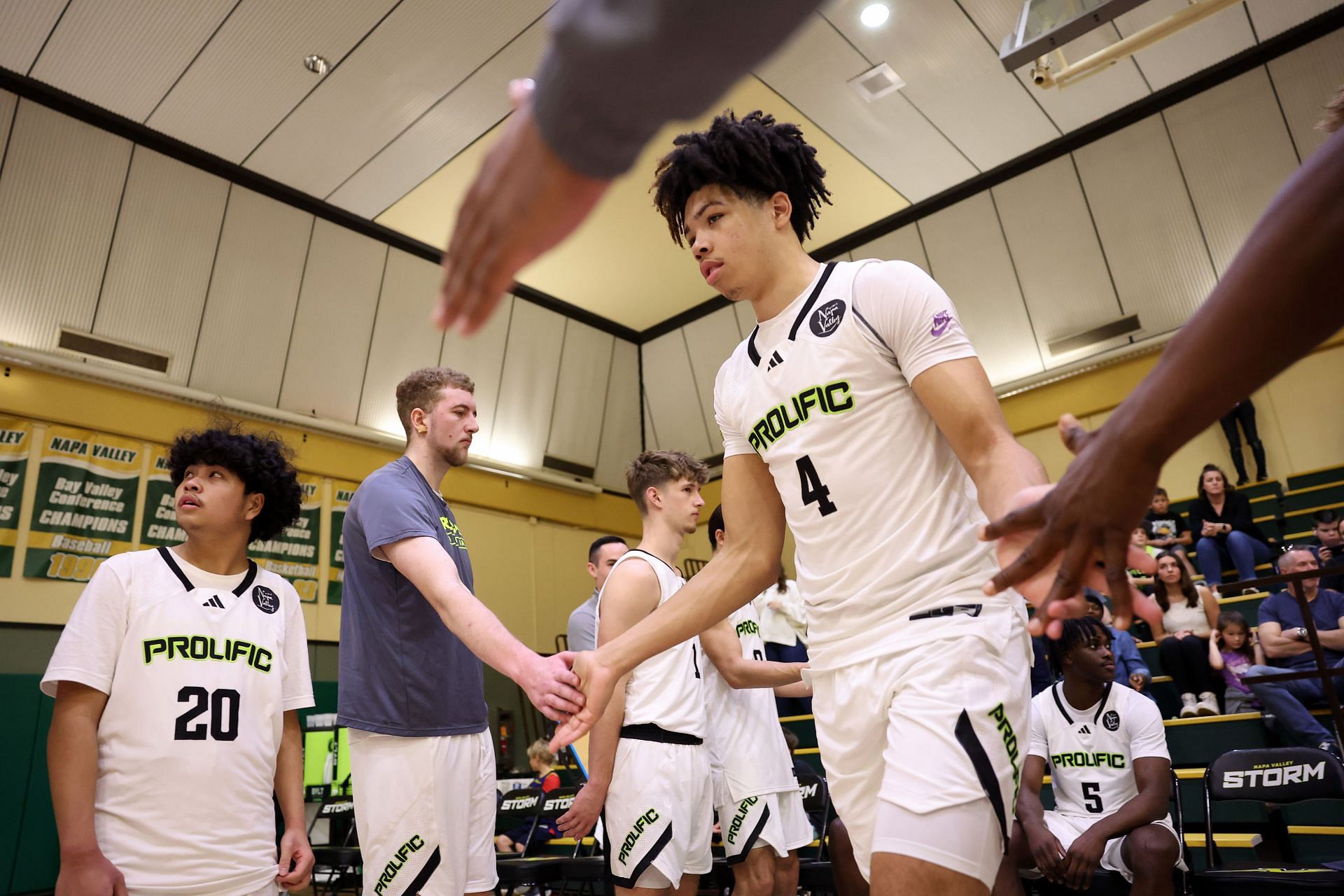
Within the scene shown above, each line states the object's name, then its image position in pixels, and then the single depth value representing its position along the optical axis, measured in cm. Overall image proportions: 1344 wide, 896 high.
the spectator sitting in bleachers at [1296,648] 501
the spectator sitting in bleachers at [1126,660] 605
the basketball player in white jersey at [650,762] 335
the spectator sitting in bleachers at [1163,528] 920
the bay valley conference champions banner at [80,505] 868
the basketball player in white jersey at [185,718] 257
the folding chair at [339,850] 548
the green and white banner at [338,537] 1080
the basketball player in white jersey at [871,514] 169
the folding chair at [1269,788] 352
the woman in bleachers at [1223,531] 841
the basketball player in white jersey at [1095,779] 367
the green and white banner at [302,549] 1016
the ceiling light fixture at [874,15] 919
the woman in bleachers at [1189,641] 614
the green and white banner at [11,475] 839
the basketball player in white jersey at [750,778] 389
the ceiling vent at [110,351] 935
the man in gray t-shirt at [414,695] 280
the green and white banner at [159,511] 940
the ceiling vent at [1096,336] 1166
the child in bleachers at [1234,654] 604
